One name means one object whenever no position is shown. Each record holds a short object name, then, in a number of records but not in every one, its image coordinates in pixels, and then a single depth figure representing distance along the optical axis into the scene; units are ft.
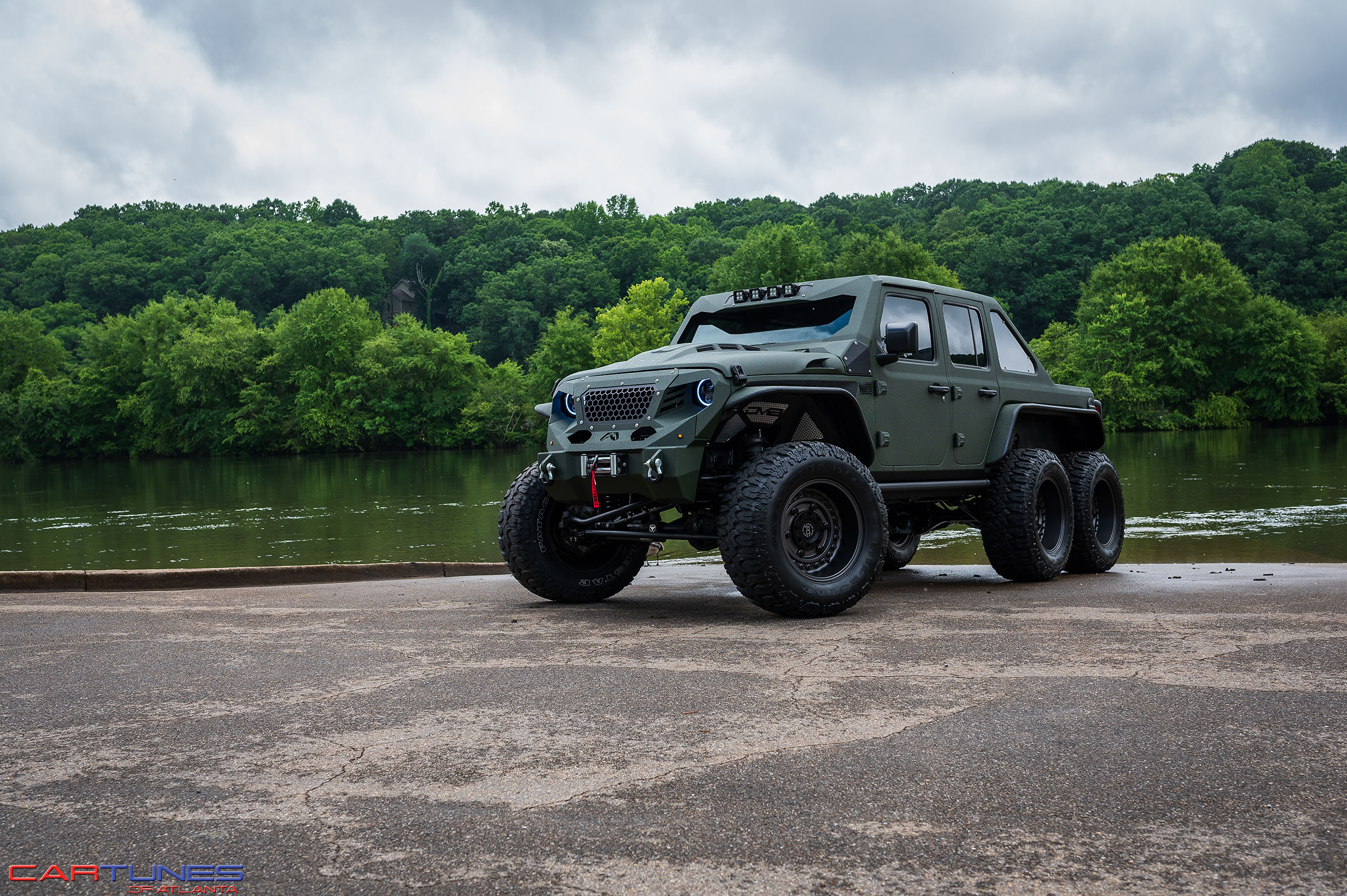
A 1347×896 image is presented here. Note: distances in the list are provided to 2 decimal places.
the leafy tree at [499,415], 225.56
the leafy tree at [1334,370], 211.82
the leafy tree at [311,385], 230.68
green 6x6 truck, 22.50
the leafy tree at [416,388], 233.76
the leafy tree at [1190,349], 211.61
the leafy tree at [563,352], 240.32
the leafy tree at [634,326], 226.38
